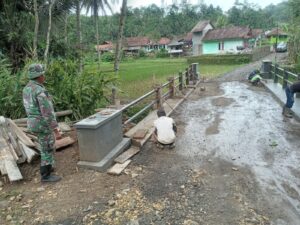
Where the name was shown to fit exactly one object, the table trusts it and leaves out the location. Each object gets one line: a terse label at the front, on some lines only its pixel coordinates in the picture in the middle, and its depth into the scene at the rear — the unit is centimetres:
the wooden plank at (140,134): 430
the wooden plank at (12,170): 311
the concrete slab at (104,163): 336
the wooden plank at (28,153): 345
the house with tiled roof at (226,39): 3434
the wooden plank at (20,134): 361
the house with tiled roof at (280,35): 3354
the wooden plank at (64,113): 462
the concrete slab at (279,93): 606
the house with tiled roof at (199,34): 3735
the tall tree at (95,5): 1321
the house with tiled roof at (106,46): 4542
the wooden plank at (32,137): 386
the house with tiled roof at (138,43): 4975
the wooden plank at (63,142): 384
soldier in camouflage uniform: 299
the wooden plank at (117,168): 334
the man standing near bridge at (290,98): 575
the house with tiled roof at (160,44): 5013
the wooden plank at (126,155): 364
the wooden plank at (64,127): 435
